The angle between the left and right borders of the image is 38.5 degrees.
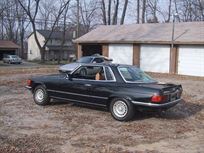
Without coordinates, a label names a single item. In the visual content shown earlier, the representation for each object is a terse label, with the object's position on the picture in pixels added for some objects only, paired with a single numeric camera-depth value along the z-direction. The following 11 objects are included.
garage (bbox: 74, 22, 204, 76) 22.23
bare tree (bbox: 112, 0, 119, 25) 41.75
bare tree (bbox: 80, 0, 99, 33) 49.35
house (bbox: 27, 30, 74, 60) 64.76
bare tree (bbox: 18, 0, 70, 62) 43.13
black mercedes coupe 7.52
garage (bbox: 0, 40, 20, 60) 51.85
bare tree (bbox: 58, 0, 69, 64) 46.50
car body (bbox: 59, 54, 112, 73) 17.05
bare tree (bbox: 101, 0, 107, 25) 43.33
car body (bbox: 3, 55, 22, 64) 45.87
